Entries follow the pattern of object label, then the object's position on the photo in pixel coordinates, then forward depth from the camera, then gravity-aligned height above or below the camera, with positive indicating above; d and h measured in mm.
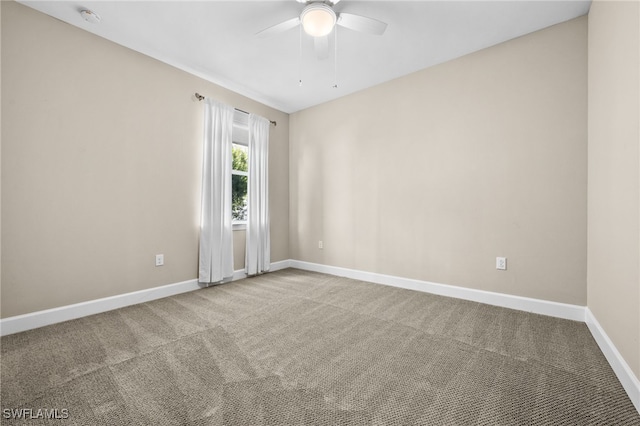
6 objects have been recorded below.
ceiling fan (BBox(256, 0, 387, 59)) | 2070 +1506
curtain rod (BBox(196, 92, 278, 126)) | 3350 +1415
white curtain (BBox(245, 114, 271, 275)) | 4000 +184
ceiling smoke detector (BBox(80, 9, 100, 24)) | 2314 +1680
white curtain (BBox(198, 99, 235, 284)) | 3398 +198
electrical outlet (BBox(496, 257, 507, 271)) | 2740 -493
